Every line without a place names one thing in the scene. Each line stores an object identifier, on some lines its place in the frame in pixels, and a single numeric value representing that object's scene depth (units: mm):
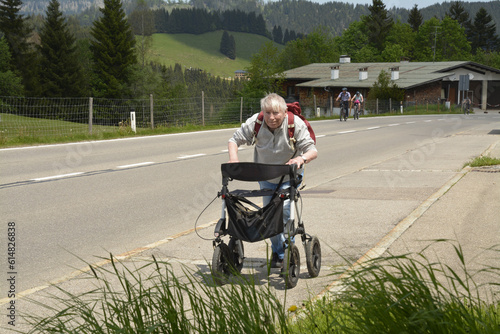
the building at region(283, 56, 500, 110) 74938
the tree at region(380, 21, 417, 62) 132750
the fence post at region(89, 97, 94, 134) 22112
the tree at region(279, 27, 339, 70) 138875
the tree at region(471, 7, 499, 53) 159250
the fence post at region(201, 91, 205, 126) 29469
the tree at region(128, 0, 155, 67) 88750
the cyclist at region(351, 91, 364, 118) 41062
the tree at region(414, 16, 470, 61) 138500
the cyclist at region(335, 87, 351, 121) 36903
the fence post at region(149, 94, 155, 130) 25328
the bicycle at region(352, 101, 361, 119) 41312
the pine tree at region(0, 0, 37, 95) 84625
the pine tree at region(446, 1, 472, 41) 160625
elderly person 5383
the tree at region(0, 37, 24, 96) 73938
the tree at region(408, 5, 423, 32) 161312
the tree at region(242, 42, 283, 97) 65188
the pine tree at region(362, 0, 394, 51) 142000
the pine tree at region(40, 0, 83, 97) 82500
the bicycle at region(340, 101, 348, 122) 37566
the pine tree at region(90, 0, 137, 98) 82938
